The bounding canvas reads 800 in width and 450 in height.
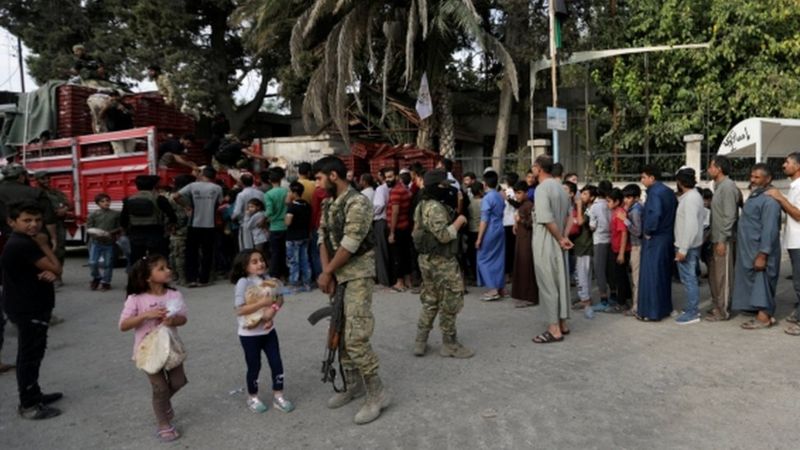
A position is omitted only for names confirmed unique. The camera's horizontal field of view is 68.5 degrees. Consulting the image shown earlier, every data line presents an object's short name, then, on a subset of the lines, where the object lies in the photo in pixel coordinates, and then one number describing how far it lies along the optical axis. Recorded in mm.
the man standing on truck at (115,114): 10633
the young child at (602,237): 6781
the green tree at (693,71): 13516
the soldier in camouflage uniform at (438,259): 5023
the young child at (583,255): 6867
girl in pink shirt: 3697
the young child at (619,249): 6562
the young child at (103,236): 8430
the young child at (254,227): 8352
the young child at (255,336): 4012
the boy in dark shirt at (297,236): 7938
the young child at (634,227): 6409
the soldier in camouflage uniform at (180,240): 8625
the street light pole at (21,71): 21908
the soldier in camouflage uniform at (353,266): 3896
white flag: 14414
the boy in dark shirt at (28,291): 4039
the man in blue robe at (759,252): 5676
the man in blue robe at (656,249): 6043
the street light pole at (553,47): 11346
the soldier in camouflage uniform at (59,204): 7504
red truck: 9688
